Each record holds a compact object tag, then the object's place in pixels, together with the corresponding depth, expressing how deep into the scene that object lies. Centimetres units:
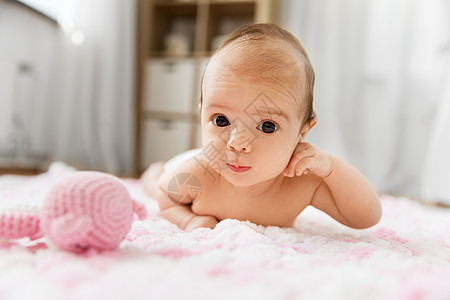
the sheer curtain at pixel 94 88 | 246
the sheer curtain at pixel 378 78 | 218
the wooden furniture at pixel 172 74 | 263
